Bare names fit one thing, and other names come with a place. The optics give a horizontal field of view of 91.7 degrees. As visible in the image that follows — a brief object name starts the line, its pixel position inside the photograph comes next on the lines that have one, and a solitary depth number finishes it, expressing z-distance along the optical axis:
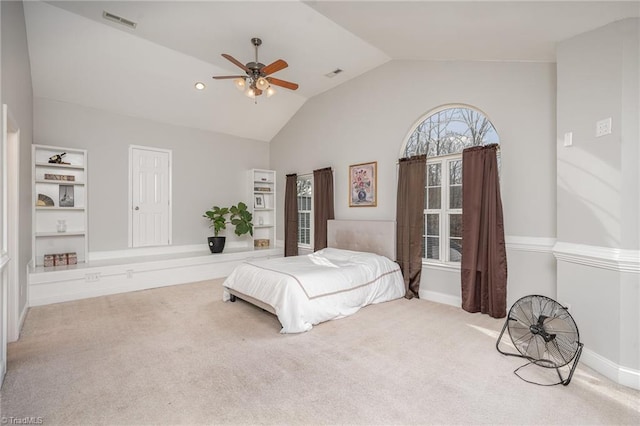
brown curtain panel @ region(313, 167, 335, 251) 5.57
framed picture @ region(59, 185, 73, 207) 4.78
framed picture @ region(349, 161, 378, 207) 4.94
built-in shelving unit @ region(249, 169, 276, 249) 6.76
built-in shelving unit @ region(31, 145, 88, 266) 4.50
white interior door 5.44
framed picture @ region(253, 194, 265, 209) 6.82
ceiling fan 3.35
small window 6.18
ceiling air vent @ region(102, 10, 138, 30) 3.50
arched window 3.97
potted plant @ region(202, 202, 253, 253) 6.01
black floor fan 2.24
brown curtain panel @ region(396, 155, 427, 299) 4.29
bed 3.26
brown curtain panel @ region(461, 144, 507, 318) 3.52
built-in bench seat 4.14
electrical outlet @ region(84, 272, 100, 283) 4.44
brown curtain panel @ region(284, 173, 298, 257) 6.33
